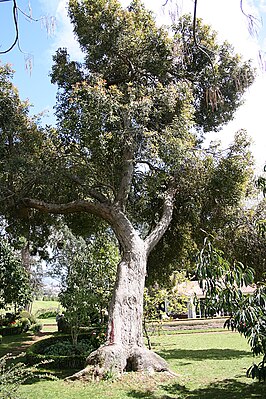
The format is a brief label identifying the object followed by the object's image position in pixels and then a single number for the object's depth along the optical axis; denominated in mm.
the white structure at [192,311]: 30781
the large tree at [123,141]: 10438
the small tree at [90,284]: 13648
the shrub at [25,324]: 23938
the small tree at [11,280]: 20672
